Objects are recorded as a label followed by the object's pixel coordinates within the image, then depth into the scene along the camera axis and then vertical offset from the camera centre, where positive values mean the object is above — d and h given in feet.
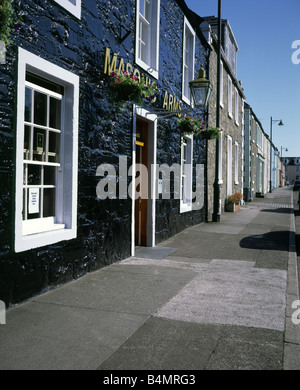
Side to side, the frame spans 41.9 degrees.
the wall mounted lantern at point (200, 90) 30.99 +8.26
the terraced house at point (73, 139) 14.53 +2.63
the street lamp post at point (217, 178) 44.11 +1.76
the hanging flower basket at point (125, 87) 20.99 +5.69
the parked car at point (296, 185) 154.51 +3.64
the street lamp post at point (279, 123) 151.60 +27.83
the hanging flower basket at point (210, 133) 39.65 +6.20
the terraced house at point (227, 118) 47.06 +11.63
